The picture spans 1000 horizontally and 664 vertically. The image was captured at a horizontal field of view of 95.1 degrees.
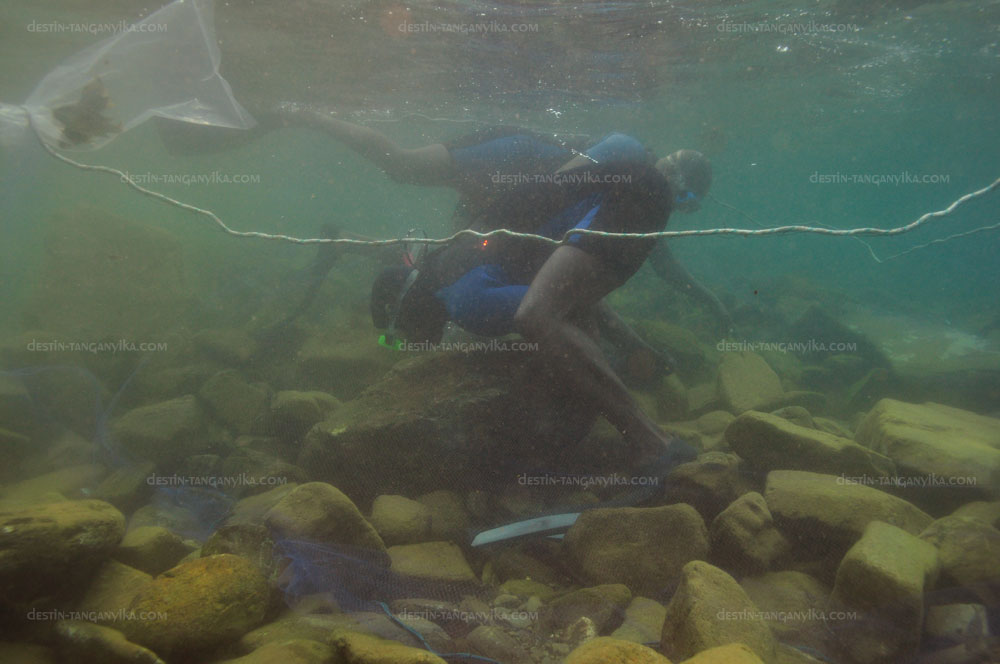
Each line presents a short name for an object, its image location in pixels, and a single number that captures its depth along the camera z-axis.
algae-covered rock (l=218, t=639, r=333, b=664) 1.71
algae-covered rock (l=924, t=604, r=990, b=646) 2.10
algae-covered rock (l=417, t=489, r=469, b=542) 3.25
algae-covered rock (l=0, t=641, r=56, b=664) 1.70
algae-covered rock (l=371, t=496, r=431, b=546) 3.06
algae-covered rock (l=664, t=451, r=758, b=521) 3.10
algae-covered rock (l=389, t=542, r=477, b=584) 2.73
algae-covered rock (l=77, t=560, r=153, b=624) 2.13
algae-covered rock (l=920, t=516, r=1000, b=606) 2.32
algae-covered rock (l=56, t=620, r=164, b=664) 1.69
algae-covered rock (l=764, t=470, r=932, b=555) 2.78
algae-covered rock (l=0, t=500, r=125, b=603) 1.95
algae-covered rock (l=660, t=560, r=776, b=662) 1.89
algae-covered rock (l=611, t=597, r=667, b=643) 2.18
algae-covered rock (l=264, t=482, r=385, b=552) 2.60
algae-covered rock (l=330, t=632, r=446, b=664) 1.63
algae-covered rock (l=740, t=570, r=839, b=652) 2.22
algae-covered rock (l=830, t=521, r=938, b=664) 2.08
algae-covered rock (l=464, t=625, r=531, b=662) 2.04
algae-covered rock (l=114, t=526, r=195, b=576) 2.51
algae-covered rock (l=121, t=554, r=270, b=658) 1.82
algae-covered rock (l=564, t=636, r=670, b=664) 1.65
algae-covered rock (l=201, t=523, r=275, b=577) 2.44
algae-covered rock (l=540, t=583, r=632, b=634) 2.32
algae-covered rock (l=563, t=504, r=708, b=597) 2.68
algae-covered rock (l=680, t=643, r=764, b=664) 1.60
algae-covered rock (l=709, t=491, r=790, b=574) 2.67
